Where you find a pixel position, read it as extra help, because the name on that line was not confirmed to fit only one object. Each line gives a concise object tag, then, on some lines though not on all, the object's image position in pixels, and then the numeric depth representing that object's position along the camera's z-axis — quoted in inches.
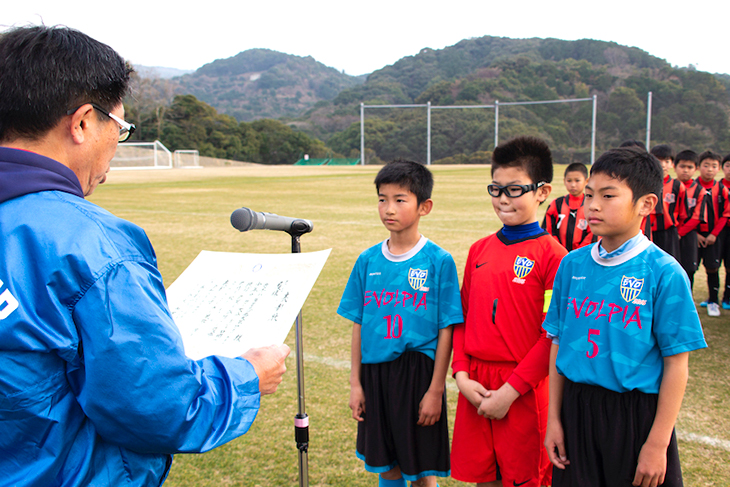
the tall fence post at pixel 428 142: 1696.6
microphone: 55.1
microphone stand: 65.2
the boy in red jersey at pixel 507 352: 73.0
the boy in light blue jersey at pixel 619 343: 59.1
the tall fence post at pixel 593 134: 1429.1
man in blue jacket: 34.0
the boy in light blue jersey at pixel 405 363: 78.8
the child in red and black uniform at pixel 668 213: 184.1
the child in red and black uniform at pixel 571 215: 157.1
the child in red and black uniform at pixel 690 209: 194.9
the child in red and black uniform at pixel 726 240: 195.9
